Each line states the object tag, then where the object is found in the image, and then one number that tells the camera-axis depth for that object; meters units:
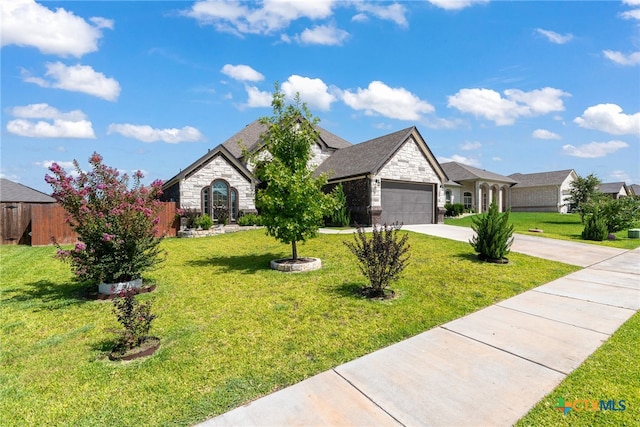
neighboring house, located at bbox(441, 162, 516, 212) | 32.38
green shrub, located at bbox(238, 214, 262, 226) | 18.41
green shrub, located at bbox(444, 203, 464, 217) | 28.67
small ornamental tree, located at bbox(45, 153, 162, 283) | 6.24
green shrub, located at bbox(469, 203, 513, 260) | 8.96
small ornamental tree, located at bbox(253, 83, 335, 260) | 8.51
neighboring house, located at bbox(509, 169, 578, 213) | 36.66
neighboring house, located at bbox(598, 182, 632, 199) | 47.94
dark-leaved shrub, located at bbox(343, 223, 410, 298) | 6.07
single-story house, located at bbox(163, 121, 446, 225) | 17.97
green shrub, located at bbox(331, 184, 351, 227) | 18.42
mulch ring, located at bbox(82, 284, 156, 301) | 6.32
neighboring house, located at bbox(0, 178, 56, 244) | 14.45
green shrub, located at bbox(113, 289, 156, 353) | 4.05
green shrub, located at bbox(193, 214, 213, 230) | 16.58
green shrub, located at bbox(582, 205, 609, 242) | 14.34
